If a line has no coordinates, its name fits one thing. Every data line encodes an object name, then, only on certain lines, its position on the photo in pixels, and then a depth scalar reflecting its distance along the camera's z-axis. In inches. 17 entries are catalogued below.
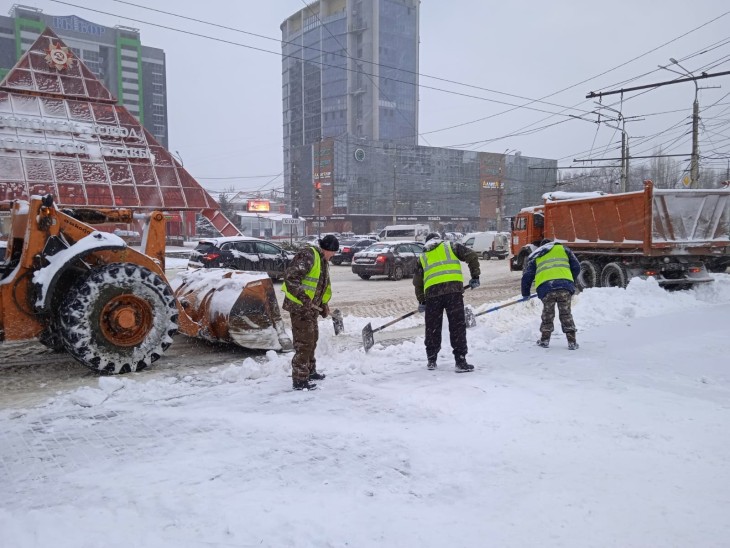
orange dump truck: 481.4
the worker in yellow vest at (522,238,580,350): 274.4
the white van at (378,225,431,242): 1684.4
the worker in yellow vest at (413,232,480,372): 237.6
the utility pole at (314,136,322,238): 3202.3
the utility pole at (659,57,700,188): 958.4
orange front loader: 221.6
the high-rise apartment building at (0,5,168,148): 3129.9
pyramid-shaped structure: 1047.0
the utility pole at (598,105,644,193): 1049.5
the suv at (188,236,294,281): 675.4
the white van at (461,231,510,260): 1353.3
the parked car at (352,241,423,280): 750.5
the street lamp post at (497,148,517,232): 3472.9
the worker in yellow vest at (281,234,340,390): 209.5
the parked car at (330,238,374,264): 1106.7
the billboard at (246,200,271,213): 3467.0
